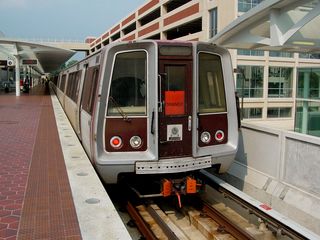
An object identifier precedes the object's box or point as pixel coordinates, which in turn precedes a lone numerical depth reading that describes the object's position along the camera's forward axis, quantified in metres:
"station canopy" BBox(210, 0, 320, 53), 7.79
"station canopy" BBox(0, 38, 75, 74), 26.50
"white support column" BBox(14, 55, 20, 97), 27.87
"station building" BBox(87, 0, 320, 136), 34.66
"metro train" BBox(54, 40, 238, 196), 5.86
